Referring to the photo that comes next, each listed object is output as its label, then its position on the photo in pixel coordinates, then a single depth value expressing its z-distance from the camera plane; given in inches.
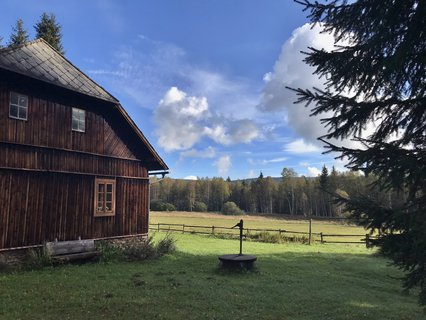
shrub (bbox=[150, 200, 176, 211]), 3080.2
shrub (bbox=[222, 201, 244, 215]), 3496.6
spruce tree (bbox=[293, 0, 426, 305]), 187.2
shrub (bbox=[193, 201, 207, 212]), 4014.8
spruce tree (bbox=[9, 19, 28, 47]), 1242.0
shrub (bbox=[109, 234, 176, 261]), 541.0
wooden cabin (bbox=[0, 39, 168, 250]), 470.3
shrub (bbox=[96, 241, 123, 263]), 526.9
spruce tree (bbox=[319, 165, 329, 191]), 2951.8
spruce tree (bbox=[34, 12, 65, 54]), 1149.7
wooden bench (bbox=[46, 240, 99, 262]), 487.9
